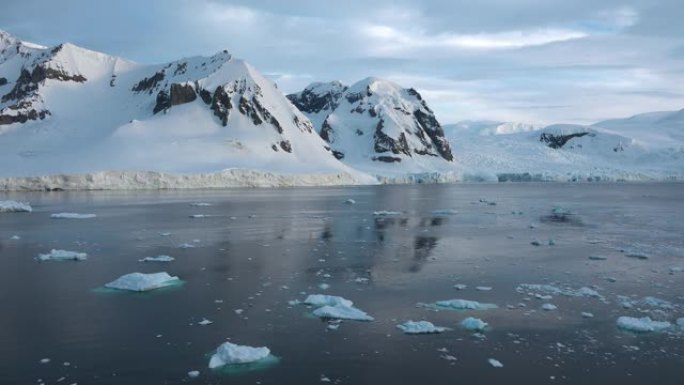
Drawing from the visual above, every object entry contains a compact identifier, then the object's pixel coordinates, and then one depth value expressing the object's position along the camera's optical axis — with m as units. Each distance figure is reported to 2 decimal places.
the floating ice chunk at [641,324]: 12.49
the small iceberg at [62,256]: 21.12
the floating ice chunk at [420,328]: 12.32
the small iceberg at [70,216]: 38.00
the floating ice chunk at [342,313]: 13.30
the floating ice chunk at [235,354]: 10.45
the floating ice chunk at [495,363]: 10.43
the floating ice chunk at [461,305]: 14.26
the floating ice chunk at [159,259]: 20.77
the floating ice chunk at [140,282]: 16.22
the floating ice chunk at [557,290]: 15.68
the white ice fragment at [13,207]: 42.81
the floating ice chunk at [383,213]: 41.67
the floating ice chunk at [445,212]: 42.53
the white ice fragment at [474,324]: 12.57
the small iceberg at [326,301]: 14.24
